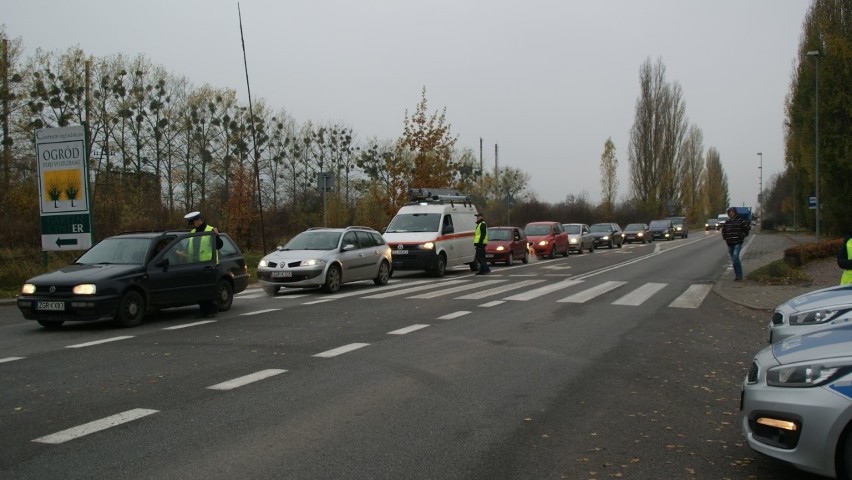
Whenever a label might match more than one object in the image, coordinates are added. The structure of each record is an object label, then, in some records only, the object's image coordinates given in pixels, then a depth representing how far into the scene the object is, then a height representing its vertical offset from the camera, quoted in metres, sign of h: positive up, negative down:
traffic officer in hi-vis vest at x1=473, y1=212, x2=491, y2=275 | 22.83 -0.90
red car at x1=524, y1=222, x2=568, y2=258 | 32.62 -1.26
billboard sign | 17.05 +0.85
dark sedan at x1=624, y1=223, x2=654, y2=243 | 52.44 -1.80
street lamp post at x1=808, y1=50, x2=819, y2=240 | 35.03 +3.94
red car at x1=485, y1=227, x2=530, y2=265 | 27.53 -1.30
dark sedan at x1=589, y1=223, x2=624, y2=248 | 44.75 -1.60
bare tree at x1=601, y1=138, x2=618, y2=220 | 76.81 +4.15
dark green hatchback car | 10.48 -0.92
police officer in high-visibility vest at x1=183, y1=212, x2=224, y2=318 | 12.39 -0.48
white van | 21.45 -0.62
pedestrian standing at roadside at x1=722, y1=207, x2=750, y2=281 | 18.31 -0.74
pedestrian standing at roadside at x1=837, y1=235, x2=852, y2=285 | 8.61 -0.67
